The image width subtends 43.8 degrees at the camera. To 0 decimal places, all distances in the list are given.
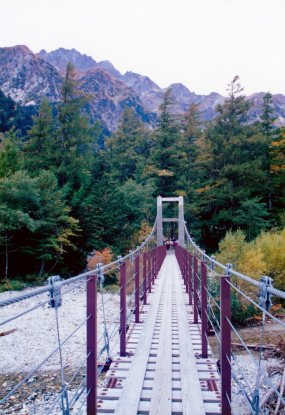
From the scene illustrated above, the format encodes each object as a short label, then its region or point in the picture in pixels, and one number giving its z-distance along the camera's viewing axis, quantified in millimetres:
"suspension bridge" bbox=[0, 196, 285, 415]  1877
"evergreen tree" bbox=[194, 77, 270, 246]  22000
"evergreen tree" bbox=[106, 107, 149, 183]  27609
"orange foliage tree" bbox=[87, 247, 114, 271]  17203
